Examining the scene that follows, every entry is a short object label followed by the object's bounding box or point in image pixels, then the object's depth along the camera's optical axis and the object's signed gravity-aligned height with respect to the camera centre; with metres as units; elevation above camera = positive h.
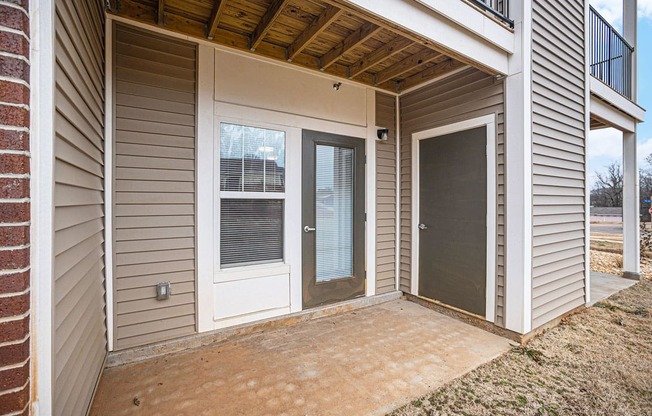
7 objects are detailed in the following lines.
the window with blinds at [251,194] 2.83 +0.12
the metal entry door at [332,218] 3.28 -0.13
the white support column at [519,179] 2.76 +0.26
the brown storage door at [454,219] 3.12 -0.13
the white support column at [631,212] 4.98 -0.08
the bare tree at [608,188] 22.31 +1.47
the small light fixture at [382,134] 3.75 +0.91
